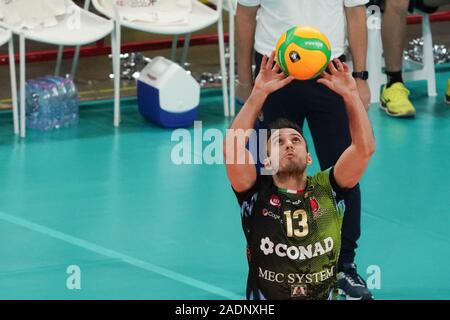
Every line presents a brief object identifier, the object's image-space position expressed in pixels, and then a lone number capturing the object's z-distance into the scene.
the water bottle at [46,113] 16.95
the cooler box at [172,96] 16.87
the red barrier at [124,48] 19.03
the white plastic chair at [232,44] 17.25
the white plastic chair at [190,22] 16.75
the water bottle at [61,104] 17.07
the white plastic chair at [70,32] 16.30
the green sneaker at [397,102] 17.30
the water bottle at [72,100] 17.27
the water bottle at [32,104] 17.00
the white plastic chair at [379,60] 17.94
